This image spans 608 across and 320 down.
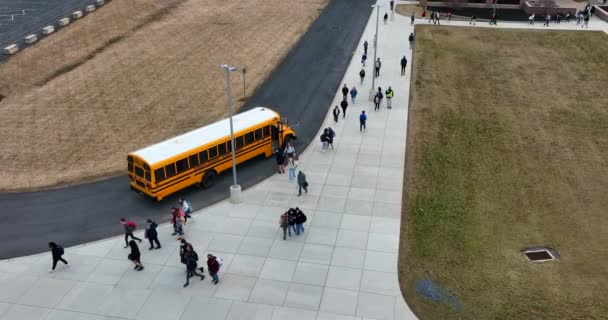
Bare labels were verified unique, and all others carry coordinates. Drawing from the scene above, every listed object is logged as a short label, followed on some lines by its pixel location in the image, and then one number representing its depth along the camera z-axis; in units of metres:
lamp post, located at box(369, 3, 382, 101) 38.30
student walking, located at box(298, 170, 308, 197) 26.25
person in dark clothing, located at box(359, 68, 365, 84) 41.86
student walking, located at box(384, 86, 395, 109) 36.72
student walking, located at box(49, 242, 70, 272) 20.77
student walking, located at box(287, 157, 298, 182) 27.91
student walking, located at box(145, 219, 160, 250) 22.10
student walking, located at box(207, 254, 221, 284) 20.06
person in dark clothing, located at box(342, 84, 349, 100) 37.09
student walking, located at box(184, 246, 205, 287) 20.33
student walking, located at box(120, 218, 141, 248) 22.44
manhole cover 22.08
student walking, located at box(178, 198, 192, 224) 24.06
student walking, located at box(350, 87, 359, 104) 37.47
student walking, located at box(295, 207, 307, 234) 22.94
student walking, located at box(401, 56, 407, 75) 42.91
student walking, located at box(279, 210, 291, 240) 22.84
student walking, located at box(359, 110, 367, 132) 33.34
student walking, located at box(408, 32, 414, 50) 49.83
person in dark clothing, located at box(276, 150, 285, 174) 28.58
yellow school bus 25.67
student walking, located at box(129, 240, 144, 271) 20.85
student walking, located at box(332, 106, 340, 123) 34.95
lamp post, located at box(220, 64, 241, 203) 25.95
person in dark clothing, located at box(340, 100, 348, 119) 35.34
